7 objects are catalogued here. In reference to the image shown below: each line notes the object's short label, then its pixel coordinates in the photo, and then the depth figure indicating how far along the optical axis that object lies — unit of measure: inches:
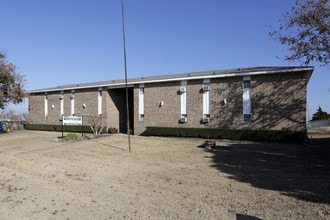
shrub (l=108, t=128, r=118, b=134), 1072.8
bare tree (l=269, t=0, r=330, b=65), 639.1
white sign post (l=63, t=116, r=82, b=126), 847.7
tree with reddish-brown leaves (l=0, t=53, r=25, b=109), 1302.9
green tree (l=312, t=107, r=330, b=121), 2518.7
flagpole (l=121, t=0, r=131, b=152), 583.5
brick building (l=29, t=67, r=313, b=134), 745.6
